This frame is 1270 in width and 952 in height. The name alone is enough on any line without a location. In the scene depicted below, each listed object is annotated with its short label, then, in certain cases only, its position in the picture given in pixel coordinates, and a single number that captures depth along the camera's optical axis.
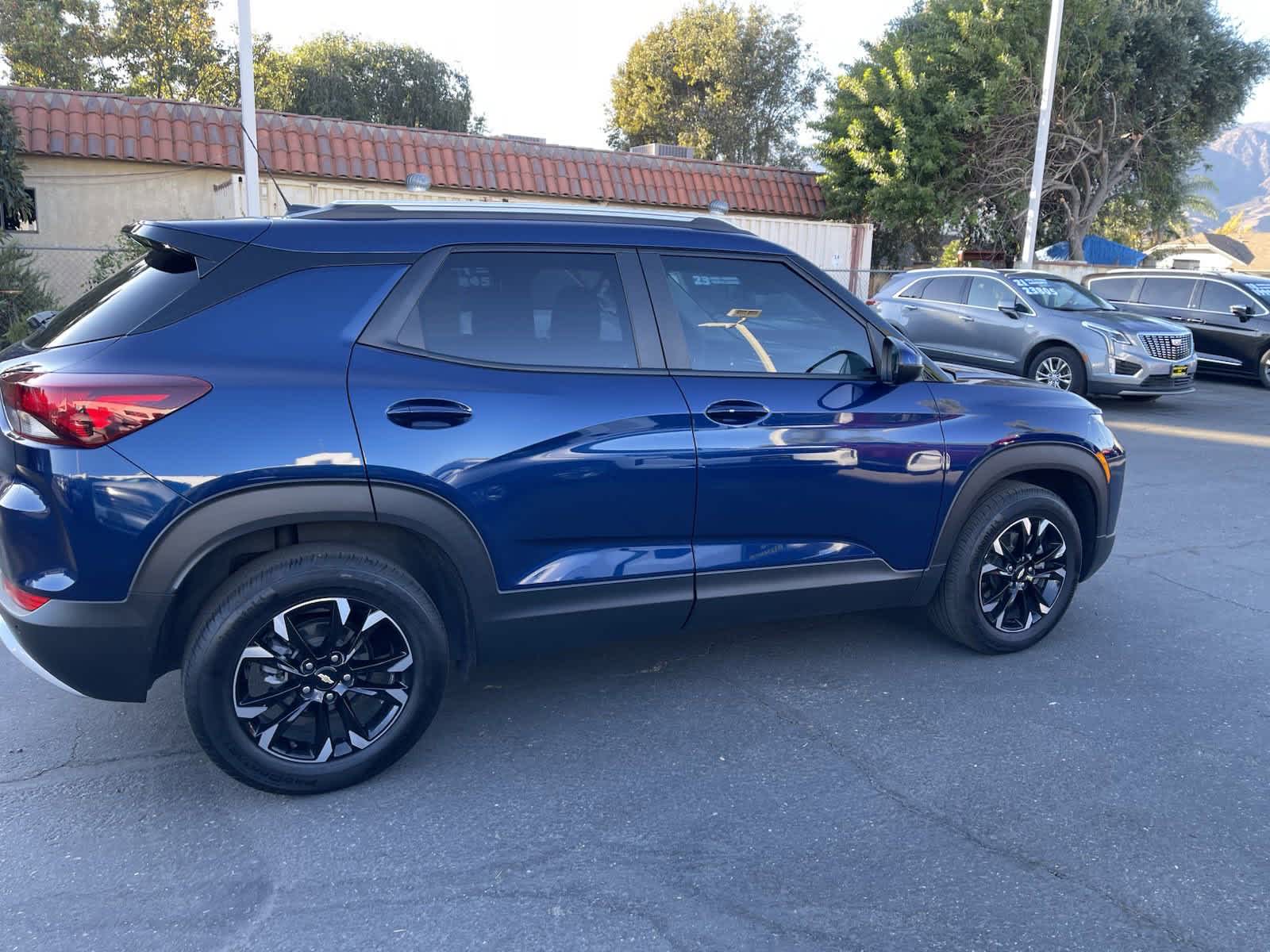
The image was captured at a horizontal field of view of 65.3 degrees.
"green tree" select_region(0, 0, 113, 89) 28.36
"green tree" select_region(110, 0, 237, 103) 30.61
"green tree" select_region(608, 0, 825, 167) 33.84
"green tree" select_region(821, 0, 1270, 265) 19.66
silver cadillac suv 11.67
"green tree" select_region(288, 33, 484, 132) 35.06
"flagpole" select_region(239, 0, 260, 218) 11.32
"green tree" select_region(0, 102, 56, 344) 10.92
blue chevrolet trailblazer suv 2.89
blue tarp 24.75
